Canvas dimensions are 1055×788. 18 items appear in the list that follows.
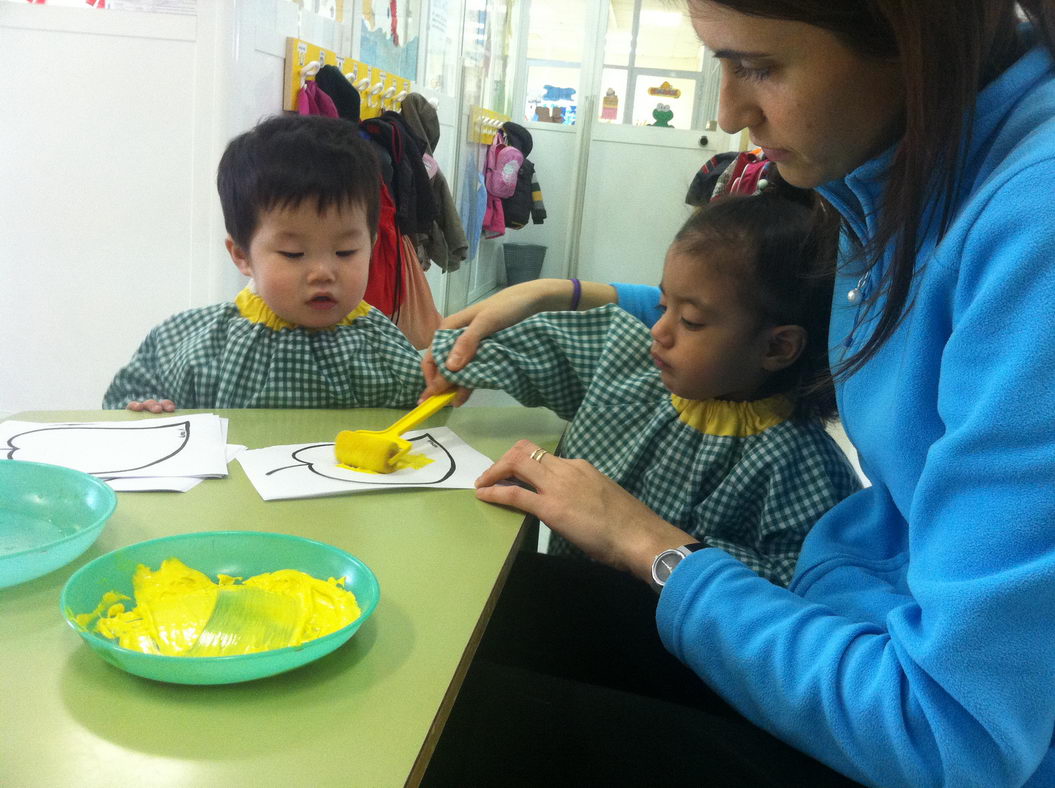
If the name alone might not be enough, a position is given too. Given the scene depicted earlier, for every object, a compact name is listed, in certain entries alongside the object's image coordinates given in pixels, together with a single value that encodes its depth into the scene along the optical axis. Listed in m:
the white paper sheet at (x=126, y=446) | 0.88
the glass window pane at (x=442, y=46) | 3.70
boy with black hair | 1.30
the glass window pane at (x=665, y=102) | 5.50
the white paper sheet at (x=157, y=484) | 0.82
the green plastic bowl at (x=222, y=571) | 0.51
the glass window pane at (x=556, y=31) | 5.64
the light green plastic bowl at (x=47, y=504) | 0.71
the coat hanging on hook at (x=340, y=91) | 2.33
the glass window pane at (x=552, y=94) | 5.77
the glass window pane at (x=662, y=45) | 5.40
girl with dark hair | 1.03
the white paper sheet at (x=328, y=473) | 0.86
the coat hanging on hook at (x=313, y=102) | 2.26
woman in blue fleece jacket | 0.50
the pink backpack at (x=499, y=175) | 4.92
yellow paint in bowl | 0.56
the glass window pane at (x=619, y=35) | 5.52
